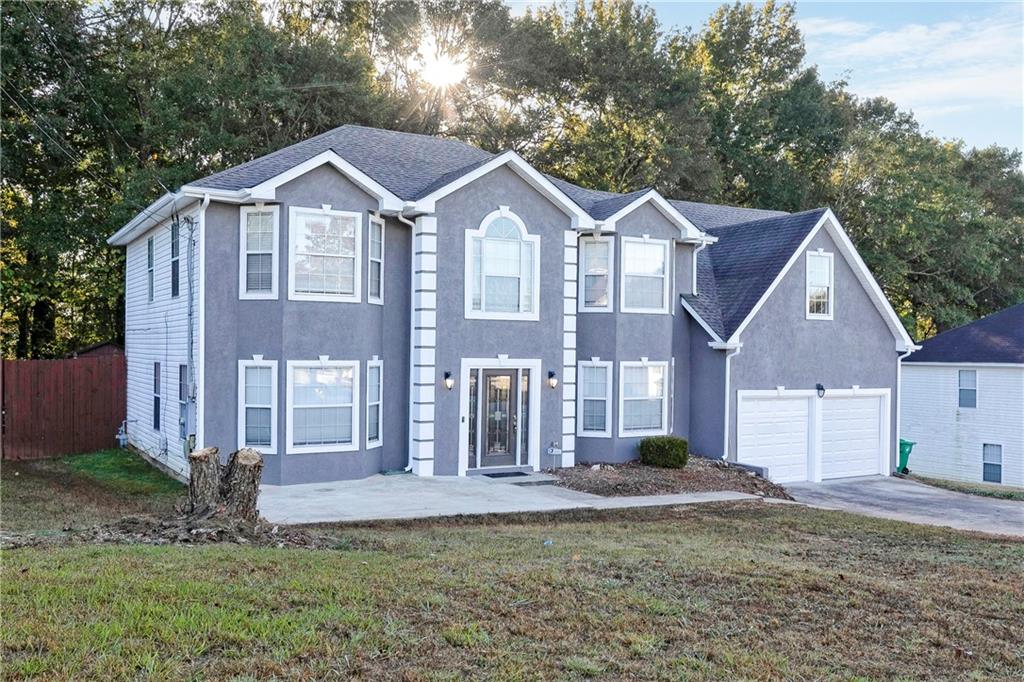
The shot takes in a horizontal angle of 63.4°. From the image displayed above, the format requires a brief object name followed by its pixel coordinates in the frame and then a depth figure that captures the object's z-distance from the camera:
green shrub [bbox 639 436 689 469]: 17.67
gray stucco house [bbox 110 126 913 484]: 14.98
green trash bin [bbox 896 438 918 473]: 22.25
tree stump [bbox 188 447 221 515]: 9.16
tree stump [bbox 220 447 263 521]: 9.25
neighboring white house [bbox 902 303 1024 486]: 25.67
